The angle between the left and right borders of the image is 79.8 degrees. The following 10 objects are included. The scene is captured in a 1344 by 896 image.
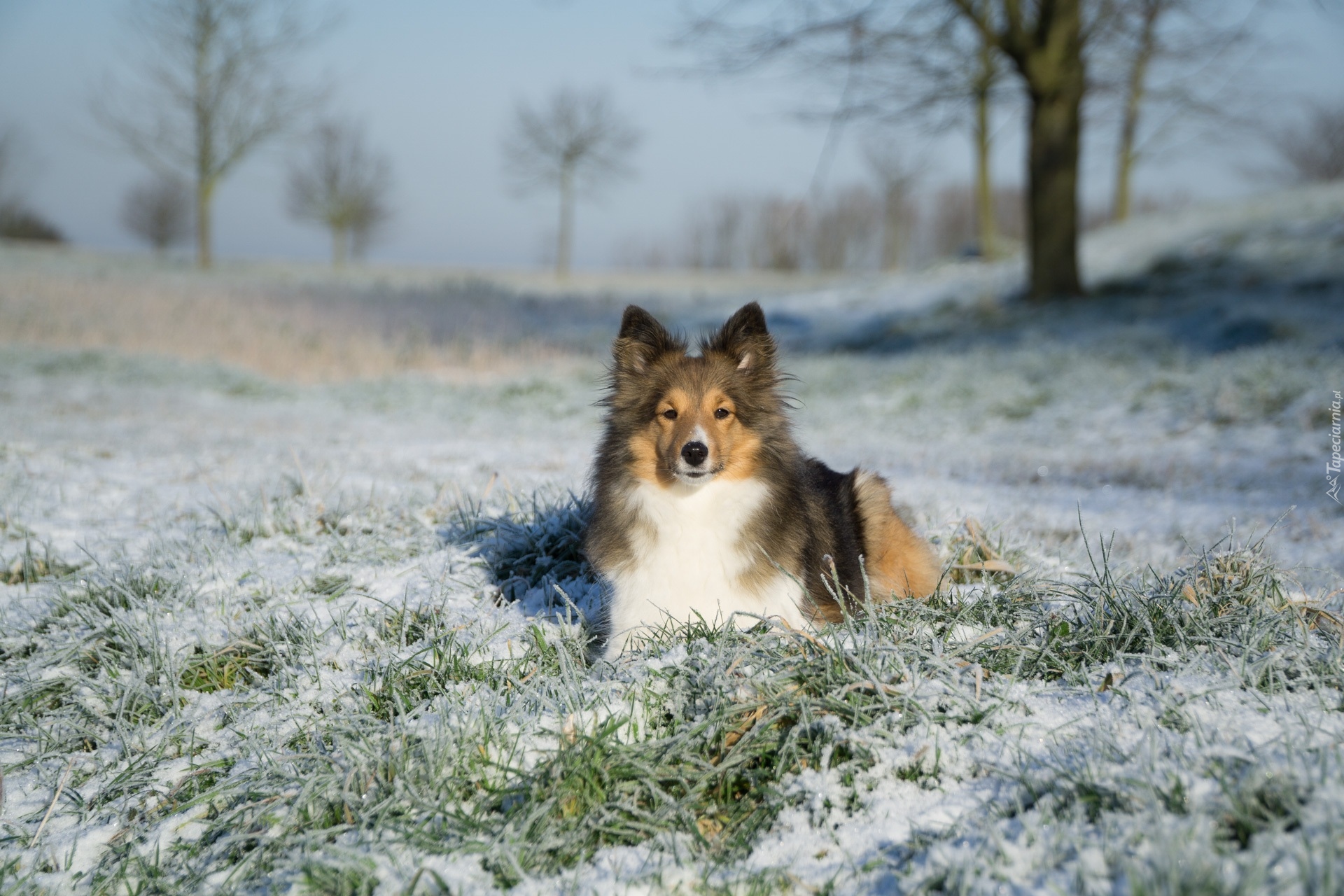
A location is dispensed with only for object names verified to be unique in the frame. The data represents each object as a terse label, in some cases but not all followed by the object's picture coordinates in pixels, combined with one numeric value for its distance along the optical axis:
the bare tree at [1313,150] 38.12
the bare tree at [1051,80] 12.53
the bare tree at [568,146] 43.19
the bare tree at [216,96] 28.72
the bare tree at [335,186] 45.06
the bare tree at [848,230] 60.84
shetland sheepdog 3.08
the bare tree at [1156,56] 12.16
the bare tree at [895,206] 41.75
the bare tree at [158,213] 53.44
